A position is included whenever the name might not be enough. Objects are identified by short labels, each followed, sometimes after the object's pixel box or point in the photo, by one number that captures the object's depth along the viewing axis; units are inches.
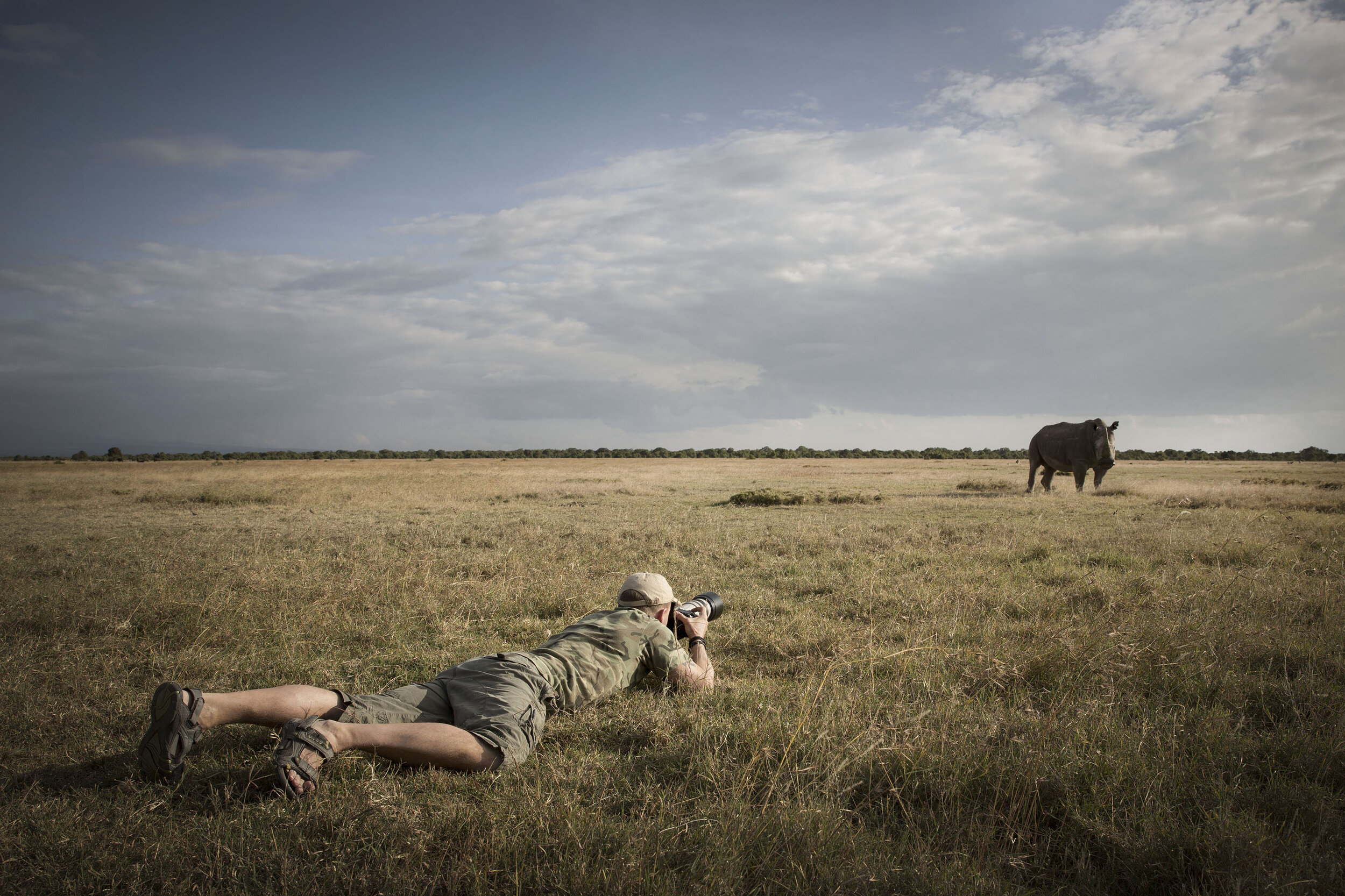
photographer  129.6
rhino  893.2
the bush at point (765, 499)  794.8
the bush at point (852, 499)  807.7
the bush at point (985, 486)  994.1
